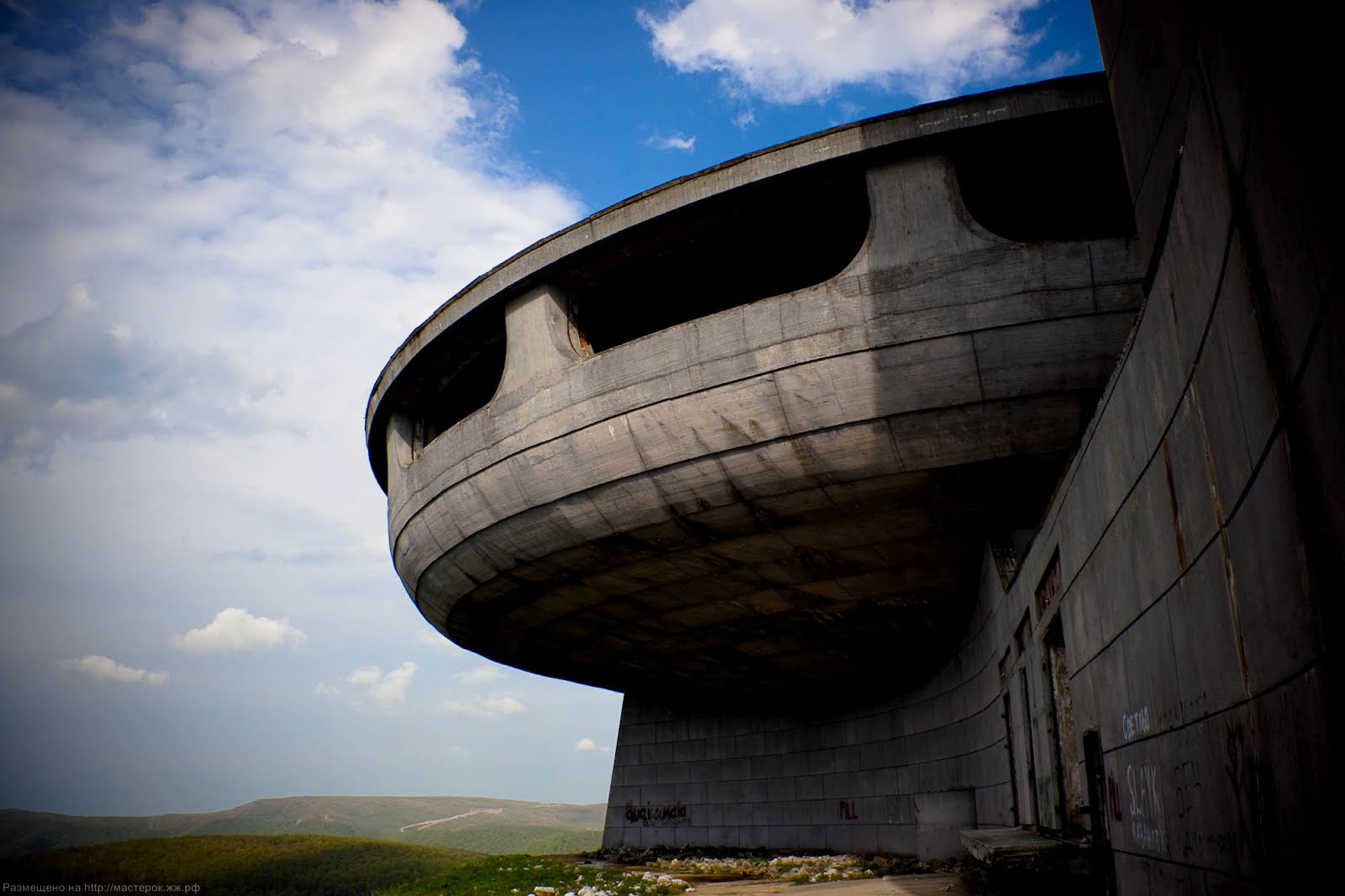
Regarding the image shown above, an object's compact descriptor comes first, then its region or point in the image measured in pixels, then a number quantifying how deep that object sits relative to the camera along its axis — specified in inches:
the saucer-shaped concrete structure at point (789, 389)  367.9
